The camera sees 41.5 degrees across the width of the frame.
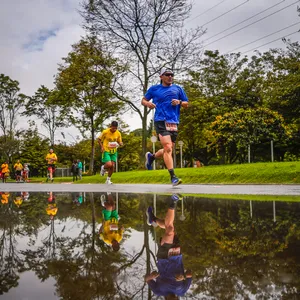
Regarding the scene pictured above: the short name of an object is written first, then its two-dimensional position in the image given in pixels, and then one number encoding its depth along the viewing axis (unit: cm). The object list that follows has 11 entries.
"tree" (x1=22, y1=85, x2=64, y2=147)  5025
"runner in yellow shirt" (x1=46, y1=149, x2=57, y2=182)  2253
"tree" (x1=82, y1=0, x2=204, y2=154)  2302
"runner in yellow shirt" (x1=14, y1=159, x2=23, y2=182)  3341
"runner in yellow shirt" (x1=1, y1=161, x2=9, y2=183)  3329
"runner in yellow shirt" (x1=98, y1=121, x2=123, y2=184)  1145
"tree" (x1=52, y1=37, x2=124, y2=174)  2708
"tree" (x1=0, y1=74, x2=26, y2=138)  5188
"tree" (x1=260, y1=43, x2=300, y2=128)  2942
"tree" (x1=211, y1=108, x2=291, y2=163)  2306
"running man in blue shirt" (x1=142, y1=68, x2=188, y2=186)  707
